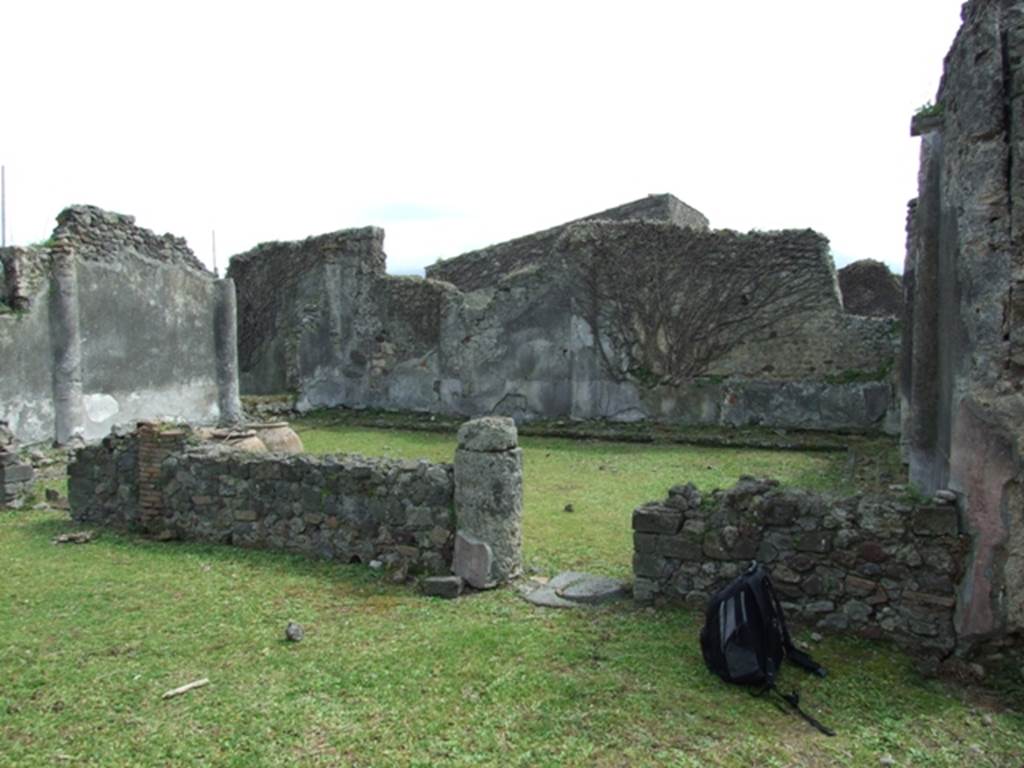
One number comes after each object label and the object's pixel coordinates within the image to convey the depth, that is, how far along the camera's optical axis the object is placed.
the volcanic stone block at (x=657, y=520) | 4.91
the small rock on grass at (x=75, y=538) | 7.02
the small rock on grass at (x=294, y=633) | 4.60
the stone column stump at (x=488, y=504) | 5.52
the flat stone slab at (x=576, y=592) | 5.16
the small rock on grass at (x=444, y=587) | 5.37
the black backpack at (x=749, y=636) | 3.86
